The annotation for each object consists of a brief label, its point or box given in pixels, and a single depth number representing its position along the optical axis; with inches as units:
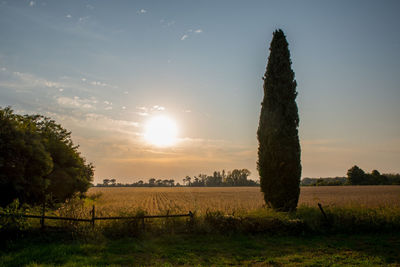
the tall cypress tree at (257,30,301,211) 603.5
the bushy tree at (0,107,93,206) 490.3
